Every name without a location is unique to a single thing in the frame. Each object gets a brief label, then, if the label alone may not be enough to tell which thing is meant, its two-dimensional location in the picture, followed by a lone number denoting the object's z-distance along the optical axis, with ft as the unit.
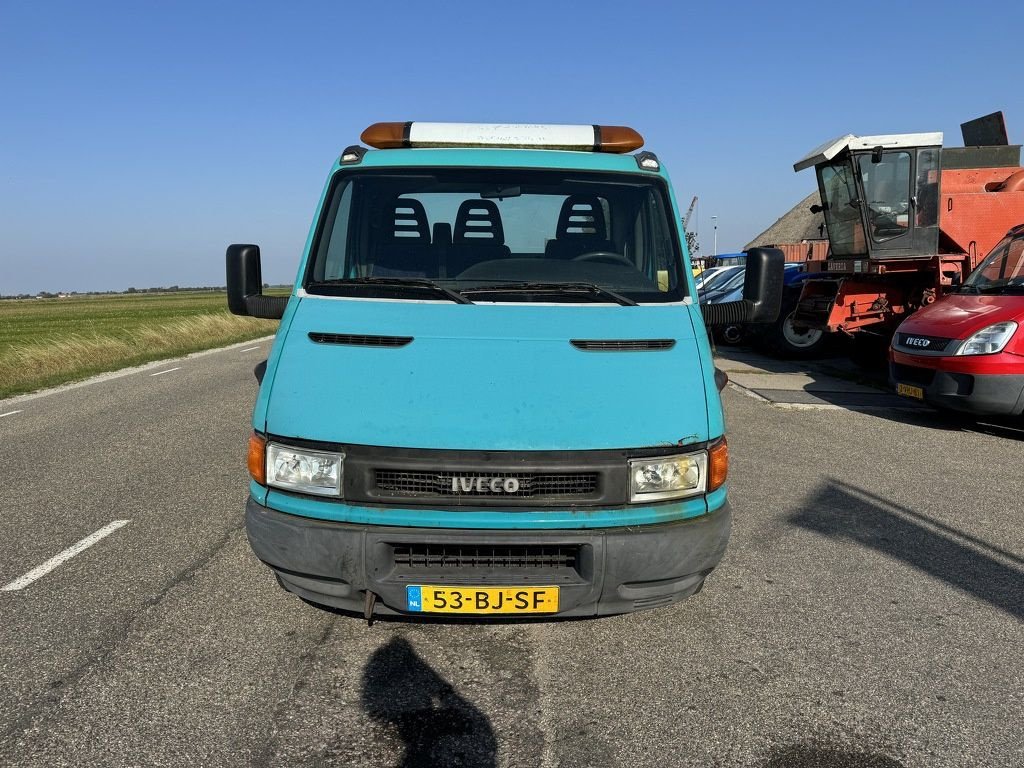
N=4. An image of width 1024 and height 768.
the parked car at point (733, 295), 51.57
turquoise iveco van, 9.18
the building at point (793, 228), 159.80
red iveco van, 23.89
